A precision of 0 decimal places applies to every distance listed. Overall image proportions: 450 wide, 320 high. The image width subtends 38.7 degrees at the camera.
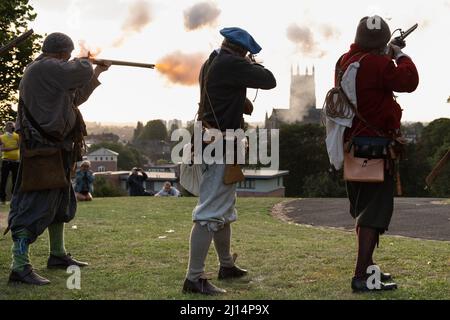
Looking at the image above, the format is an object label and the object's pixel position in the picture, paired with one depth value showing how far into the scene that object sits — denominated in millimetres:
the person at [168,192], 22125
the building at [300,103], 157300
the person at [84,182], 18000
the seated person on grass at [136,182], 23297
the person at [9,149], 15609
